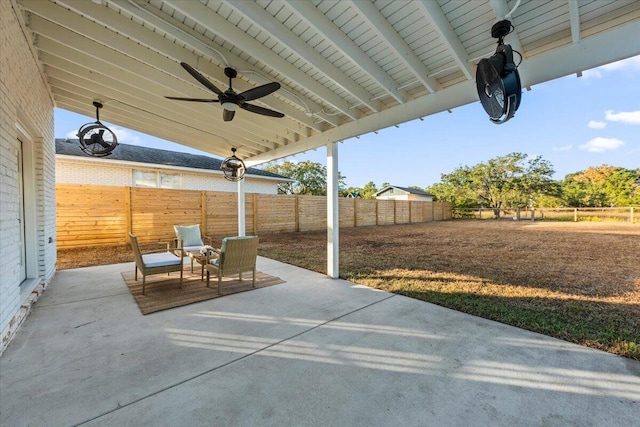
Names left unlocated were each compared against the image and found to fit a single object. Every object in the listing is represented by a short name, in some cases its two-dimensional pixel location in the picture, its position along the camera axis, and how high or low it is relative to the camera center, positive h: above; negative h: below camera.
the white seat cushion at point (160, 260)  4.14 -0.83
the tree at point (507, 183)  23.09 +2.41
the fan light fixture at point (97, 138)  4.82 +1.46
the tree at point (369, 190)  37.94 +3.00
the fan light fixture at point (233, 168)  6.68 +1.14
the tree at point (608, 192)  25.25 +1.63
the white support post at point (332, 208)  5.18 +0.04
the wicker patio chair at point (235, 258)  4.17 -0.82
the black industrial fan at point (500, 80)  2.18 +1.16
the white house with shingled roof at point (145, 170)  9.70 +1.87
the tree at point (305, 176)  24.34 +3.33
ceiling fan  3.10 +1.53
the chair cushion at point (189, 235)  6.13 -0.59
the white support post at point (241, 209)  8.20 +0.05
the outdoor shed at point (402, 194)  29.48 +1.88
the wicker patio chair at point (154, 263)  4.05 -0.85
